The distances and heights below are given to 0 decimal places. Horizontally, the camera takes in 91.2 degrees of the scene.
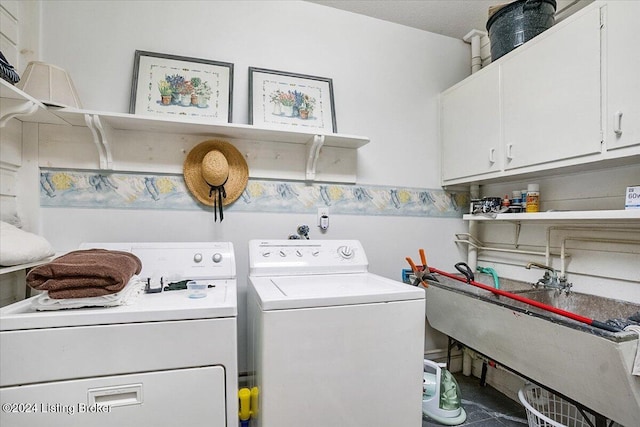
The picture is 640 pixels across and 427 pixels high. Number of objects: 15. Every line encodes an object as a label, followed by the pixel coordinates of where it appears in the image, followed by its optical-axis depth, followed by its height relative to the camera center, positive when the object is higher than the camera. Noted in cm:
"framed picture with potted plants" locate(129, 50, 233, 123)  183 +77
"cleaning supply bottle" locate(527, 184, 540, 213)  187 +12
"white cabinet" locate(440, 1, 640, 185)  132 +61
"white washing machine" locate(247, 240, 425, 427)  117 -55
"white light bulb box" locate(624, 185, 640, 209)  135 +9
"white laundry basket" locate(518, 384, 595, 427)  161 -103
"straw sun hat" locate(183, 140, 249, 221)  183 +25
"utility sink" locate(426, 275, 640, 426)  109 -53
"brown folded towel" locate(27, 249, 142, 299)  102 -21
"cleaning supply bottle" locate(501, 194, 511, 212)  197 +9
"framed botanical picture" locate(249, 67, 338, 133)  202 +77
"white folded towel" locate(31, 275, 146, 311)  102 -29
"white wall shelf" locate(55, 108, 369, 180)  164 +51
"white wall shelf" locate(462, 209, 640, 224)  135 +2
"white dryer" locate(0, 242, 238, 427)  95 -48
